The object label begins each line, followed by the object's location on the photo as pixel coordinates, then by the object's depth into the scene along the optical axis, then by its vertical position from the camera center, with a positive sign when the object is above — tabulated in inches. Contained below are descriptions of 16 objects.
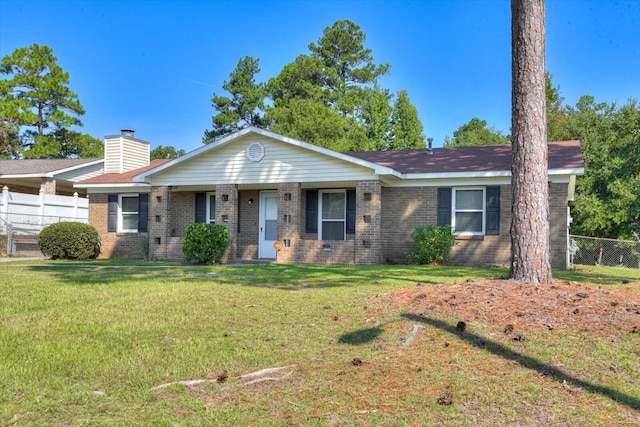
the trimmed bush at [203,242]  643.5 -17.1
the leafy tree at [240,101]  1726.1 +413.1
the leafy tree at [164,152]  2409.7 +344.9
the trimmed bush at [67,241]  693.9 -19.2
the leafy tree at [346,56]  1712.6 +562.0
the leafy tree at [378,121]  1416.1 +289.7
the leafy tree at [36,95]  1464.1 +372.4
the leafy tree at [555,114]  1393.9 +330.9
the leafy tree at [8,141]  1397.6 +232.2
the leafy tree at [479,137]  1685.5 +308.4
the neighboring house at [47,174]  982.4 +97.8
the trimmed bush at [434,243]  607.2 -14.0
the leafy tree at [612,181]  1042.1 +105.5
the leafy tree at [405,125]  1424.7 +280.7
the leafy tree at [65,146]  1513.3 +242.3
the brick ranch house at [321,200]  618.2 +37.2
